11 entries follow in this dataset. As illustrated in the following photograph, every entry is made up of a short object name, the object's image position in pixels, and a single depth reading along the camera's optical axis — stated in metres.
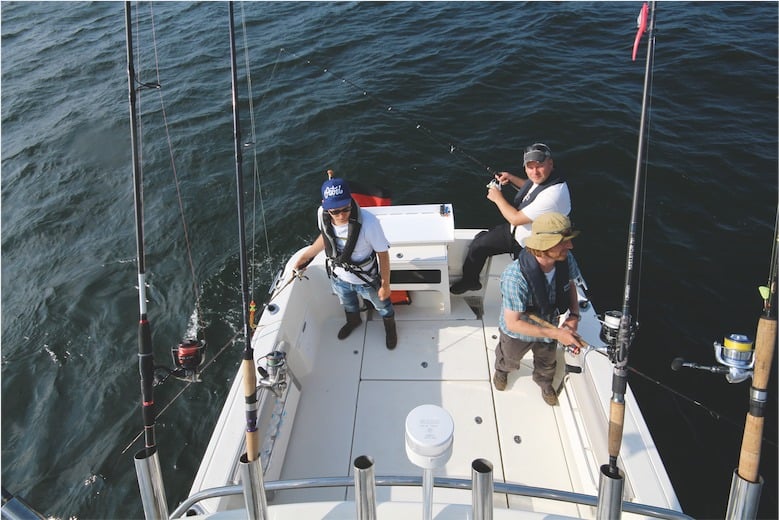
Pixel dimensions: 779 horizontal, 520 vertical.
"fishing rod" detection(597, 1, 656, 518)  1.72
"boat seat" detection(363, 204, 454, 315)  4.17
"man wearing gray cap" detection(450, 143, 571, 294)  3.36
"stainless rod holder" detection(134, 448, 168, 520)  1.83
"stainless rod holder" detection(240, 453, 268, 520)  1.82
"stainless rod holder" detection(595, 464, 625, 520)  1.70
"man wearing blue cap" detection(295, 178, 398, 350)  3.27
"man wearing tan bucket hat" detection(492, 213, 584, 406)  2.56
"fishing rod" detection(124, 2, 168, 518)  1.84
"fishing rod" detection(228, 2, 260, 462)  2.02
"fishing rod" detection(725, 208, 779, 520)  1.71
